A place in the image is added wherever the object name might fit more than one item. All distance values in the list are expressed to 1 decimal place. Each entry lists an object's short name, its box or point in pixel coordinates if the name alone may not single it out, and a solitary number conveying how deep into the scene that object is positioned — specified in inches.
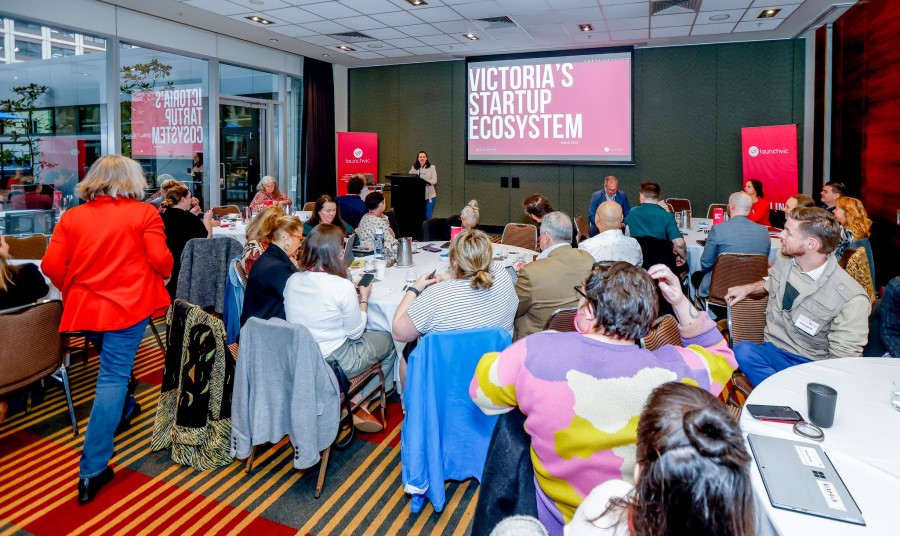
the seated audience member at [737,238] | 182.4
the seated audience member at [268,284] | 121.7
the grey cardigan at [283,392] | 101.3
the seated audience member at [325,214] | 209.9
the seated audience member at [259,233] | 140.2
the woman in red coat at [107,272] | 105.4
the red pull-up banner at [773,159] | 343.3
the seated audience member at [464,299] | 100.2
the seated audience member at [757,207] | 284.7
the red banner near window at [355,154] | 461.4
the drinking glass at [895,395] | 71.6
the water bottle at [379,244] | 185.6
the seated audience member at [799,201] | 210.5
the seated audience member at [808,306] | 97.4
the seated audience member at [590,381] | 56.4
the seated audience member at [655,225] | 207.2
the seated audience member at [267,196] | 295.3
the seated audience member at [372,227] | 205.6
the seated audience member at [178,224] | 188.5
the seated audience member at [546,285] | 120.3
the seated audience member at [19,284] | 119.4
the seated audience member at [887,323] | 99.7
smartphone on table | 65.9
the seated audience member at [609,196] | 313.3
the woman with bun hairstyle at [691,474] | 33.0
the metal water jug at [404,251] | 170.9
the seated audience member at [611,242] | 173.3
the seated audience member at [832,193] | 219.1
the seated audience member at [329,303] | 112.4
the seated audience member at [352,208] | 259.0
